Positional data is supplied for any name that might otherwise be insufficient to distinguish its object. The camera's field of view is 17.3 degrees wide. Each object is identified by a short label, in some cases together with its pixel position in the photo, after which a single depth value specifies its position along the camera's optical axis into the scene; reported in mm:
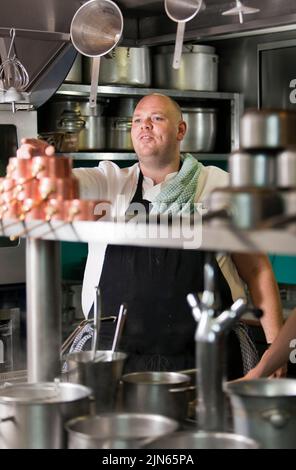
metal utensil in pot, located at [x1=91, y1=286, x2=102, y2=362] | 2107
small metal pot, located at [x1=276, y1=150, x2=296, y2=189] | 1646
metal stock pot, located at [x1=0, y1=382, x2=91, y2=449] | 1822
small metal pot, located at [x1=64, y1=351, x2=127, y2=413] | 2004
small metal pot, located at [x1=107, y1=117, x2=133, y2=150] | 4617
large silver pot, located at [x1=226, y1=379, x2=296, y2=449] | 1683
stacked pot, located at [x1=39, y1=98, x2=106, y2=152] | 4359
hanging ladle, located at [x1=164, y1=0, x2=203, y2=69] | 3074
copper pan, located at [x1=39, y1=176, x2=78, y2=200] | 2127
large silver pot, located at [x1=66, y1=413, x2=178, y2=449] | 1744
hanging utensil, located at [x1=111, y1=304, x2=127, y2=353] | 2135
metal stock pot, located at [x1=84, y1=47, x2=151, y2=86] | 4535
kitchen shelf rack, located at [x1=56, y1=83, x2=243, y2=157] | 4340
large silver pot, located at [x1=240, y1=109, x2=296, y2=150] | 1689
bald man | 3094
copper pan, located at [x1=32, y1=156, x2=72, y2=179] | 2146
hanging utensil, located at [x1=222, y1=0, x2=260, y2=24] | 3027
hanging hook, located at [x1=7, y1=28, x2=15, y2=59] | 3530
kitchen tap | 1740
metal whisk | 3439
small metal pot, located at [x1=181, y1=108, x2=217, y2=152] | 4766
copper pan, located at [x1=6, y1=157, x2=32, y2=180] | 2184
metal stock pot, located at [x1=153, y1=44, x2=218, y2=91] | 4762
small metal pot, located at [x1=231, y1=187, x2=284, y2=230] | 1641
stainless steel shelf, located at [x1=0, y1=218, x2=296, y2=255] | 1585
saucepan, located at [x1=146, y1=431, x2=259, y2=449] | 1678
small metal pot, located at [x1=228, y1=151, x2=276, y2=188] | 1700
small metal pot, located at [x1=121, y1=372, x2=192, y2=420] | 1940
